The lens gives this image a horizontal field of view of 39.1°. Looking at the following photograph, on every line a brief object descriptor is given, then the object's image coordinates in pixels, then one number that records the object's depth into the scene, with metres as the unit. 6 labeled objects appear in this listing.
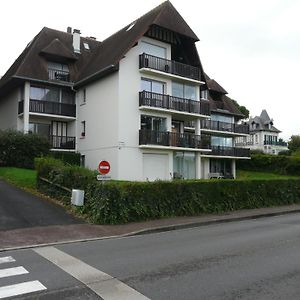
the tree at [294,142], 85.44
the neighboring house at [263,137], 90.44
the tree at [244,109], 70.15
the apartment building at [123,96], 28.89
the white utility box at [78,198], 15.12
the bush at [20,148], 26.20
